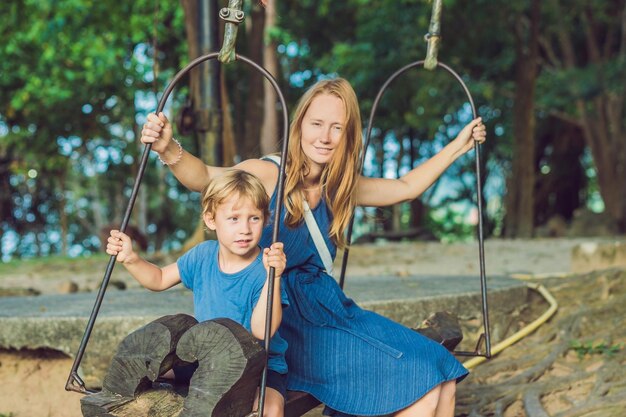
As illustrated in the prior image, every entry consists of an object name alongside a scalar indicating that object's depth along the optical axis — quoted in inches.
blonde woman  104.0
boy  95.0
